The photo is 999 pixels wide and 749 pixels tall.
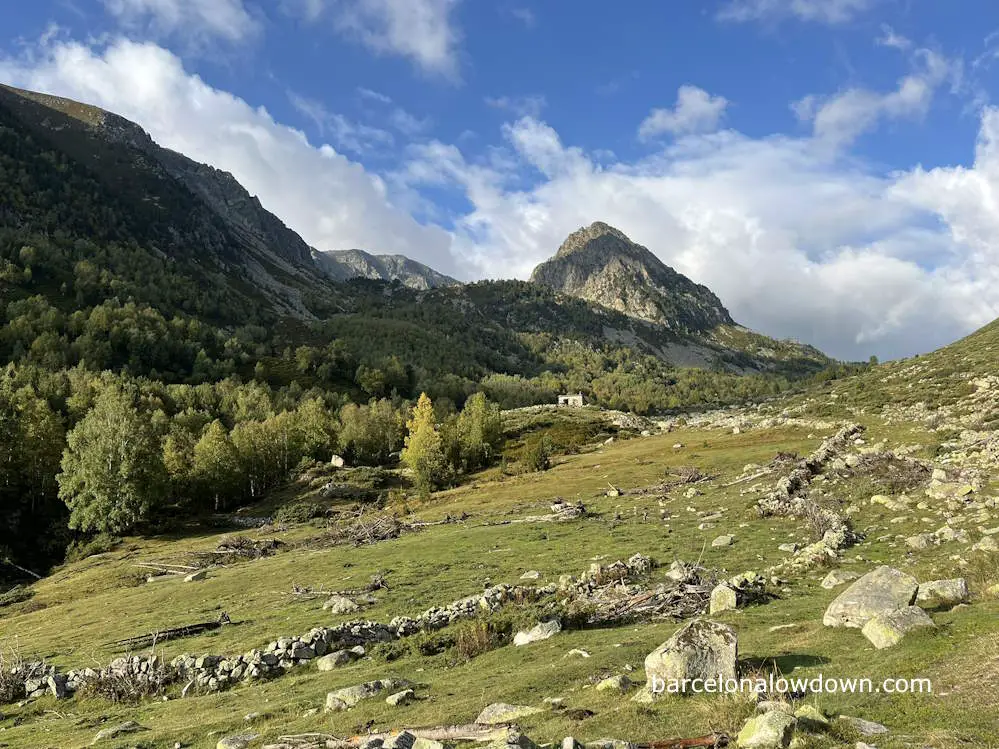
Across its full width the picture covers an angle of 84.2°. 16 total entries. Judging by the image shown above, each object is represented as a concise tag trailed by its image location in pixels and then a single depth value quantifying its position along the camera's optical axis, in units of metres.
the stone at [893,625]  11.03
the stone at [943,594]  13.16
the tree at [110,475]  61.53
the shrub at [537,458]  85.44
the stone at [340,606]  23.84
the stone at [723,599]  17.10
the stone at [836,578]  18.64
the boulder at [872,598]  12.37
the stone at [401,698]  12.32
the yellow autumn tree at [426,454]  82.62
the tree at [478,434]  97.81
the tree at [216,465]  79.06
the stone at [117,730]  13.06
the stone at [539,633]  17.11
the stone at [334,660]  17.68
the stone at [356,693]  12.69
